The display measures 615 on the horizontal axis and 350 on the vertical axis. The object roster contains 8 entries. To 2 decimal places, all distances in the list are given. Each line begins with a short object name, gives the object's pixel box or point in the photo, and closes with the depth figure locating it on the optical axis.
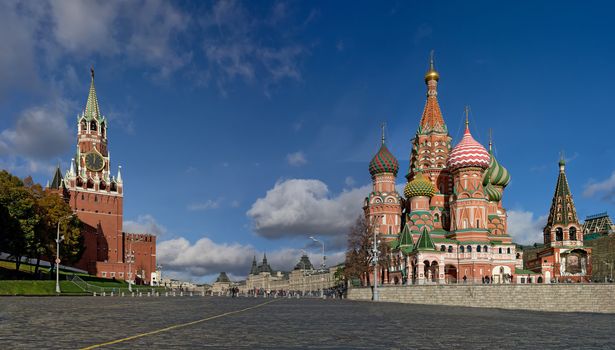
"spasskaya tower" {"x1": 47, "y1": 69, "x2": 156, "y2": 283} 105.88
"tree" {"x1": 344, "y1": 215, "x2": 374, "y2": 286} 69.31
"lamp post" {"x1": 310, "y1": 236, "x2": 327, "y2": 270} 72.03
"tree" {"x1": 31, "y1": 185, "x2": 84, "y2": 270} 65.75
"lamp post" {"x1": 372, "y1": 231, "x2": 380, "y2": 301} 49.22
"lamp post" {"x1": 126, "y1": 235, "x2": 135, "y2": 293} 110.12
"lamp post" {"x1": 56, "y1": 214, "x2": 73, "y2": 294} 53.16
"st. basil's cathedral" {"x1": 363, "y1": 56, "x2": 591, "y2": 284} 76.31
